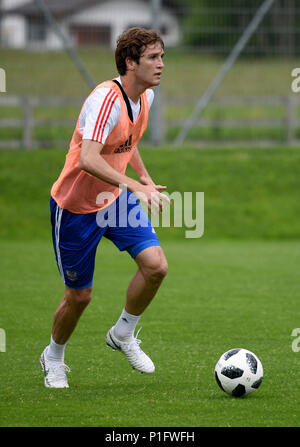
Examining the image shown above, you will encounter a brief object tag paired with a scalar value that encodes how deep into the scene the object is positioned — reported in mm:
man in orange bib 11633
